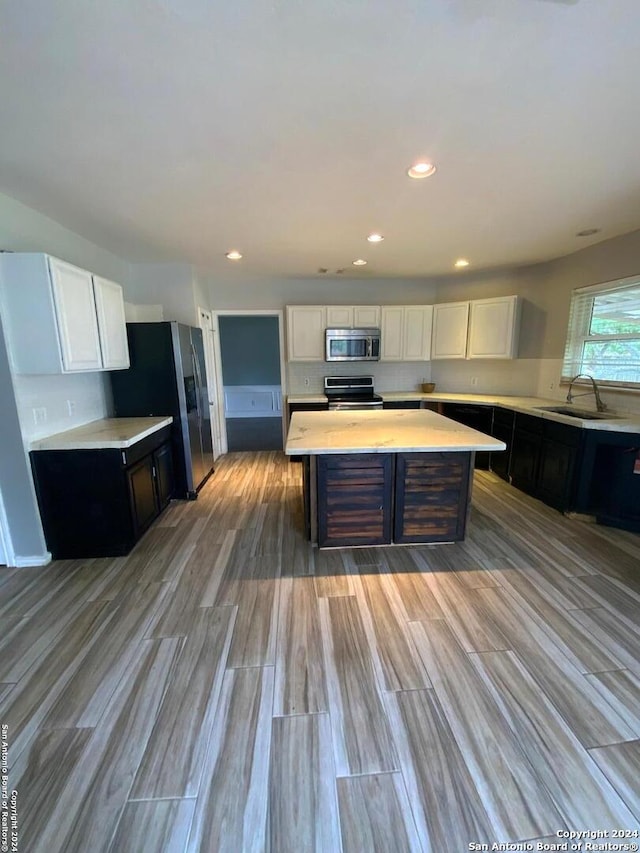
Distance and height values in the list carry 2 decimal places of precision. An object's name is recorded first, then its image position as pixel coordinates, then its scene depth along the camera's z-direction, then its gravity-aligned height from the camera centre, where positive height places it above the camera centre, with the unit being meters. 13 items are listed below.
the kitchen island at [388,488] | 2.58 -1.00
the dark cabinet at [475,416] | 4.43 -0.81
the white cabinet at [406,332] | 5.05 +0.33
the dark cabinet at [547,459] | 3.16 -1.04
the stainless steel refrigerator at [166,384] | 3.46 -0.28
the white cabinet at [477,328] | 4.45 +0.34
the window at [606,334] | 3.30 +0.19
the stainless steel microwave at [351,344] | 4.91 +0.15
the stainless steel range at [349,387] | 5.17 -0.48
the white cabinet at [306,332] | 4.91 +0.33
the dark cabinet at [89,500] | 2.51 -1.04
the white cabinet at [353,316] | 4.95 +0.55
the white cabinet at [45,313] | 2.26 +0.30
